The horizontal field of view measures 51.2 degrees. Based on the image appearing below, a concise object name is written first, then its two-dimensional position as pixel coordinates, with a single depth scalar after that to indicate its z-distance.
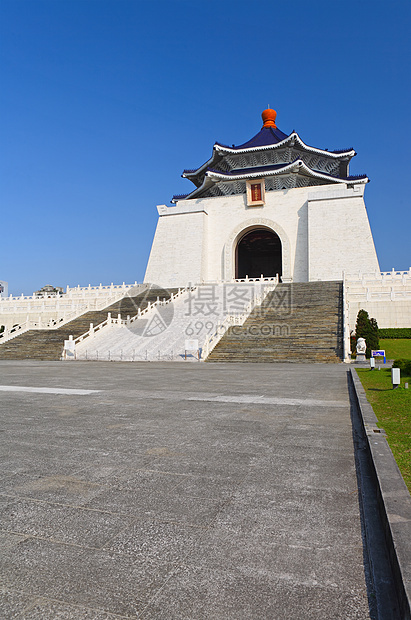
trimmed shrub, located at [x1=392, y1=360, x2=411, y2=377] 10.11
